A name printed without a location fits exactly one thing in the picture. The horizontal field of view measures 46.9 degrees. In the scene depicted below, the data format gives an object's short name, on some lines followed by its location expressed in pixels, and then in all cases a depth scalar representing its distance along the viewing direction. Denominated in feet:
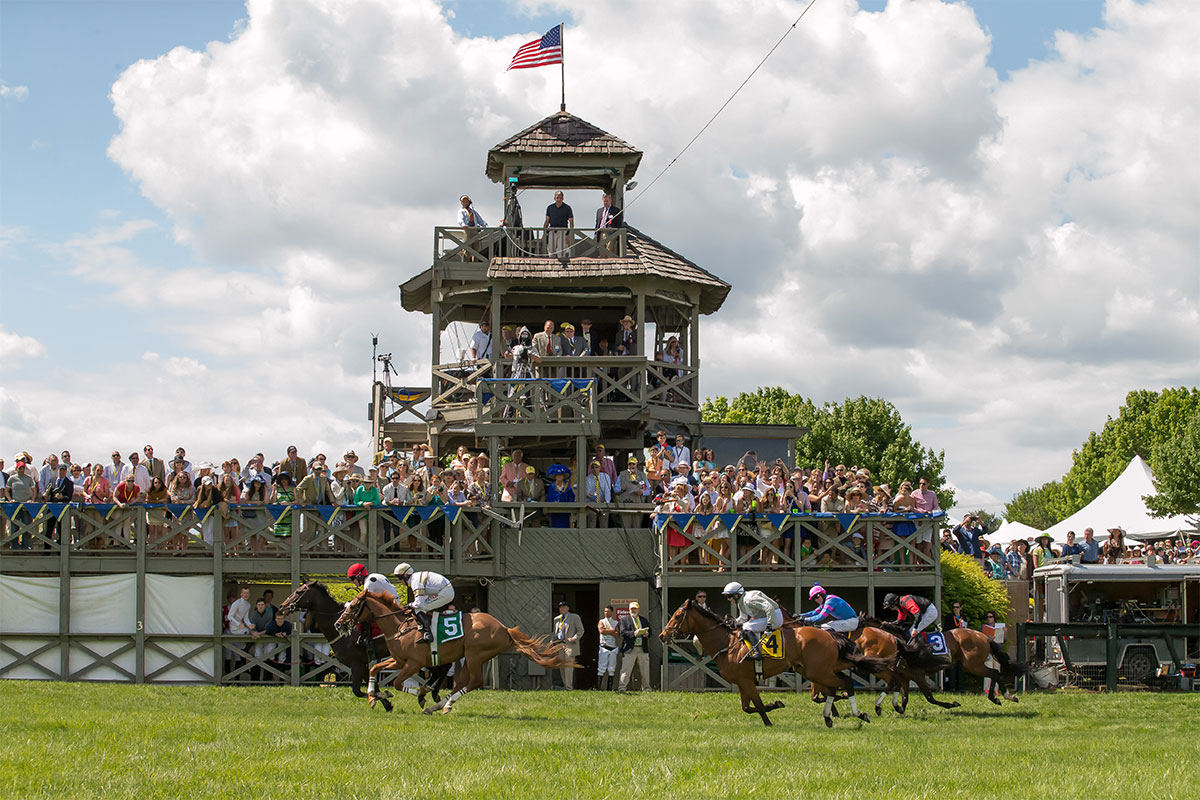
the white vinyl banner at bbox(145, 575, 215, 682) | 76.23
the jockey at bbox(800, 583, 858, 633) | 60.90
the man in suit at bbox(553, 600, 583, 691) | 75.66
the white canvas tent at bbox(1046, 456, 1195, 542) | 121.49
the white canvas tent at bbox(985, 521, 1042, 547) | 130.52
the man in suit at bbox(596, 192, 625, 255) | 100.07
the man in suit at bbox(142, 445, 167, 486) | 77.05
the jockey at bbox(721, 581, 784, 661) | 56.80
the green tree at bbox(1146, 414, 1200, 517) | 151.84
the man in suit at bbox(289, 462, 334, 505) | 76.18
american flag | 97.40
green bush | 82.48
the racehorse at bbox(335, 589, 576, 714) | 58.29
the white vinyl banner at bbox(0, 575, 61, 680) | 76.07
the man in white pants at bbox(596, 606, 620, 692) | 77.30
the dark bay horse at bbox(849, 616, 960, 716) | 60.75
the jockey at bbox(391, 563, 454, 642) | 58.34
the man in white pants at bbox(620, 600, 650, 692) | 77.20
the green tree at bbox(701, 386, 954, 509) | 198.08
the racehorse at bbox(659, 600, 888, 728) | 57.06
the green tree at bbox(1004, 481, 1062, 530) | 302.86
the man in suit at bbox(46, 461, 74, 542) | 75.77
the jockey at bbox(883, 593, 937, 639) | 63.72
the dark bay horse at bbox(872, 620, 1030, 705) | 64.85
